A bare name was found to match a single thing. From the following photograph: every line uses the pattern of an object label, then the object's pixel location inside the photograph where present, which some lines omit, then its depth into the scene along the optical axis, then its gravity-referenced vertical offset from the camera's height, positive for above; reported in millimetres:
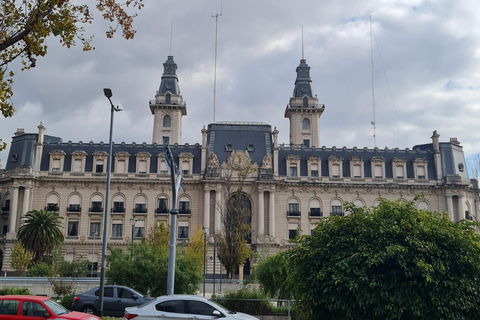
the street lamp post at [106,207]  21703 +2899
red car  16125 -1283
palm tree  54312 +3498
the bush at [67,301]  24438 -1543
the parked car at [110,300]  23500 -1450
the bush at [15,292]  24380 -1117
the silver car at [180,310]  16375 -1309
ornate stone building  66250 +11270
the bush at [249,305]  24797 -1733
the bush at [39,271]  46062 -250
